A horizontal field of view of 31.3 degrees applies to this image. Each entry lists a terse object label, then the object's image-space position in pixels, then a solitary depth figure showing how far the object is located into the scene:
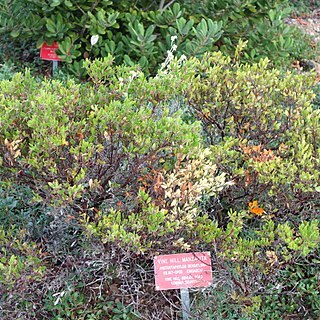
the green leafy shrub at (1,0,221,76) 4.92
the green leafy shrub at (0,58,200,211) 2.62
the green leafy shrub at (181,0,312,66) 5.38
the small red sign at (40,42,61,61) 5.27
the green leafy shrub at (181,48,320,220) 2.88
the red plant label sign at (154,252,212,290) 2.76
